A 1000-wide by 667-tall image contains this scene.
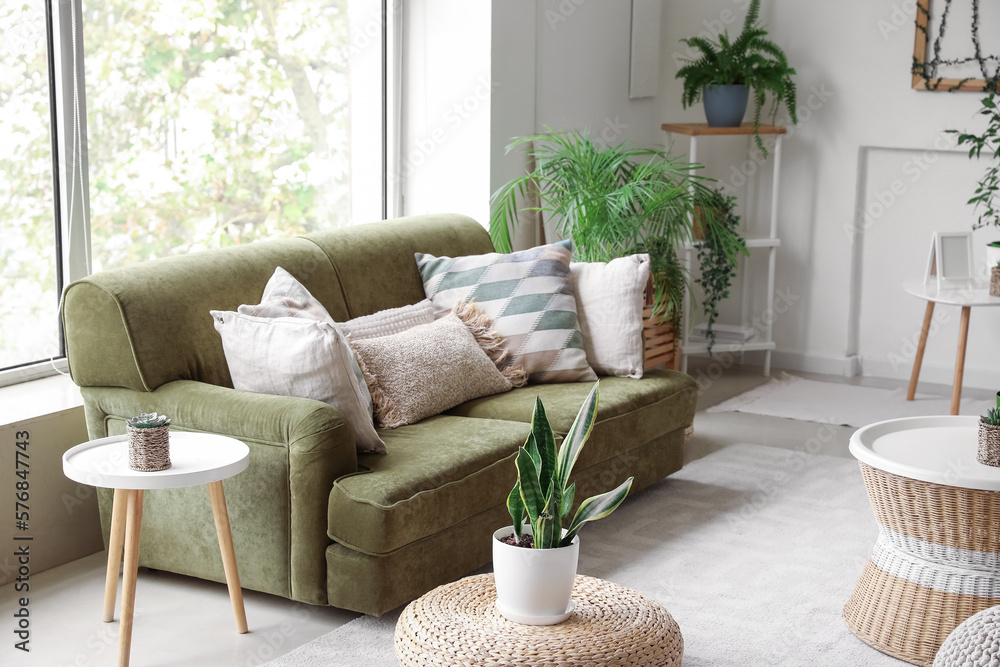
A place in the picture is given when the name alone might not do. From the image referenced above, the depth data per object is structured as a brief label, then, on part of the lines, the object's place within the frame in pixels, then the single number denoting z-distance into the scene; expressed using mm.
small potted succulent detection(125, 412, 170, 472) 2340
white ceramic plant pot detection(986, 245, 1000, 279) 4629
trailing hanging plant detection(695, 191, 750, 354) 5066
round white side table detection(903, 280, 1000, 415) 4504
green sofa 2594
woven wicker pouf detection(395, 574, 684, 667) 1983
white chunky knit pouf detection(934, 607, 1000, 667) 1982
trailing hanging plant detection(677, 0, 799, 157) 5246
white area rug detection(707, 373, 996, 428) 4773
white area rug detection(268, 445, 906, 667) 2566
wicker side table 2430
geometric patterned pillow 3596
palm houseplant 4059
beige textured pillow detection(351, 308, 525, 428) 3111
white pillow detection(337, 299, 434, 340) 3234
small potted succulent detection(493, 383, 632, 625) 2018
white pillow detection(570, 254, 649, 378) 3688
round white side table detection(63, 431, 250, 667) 2338
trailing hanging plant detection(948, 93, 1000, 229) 4754
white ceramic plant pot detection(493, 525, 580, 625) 2016
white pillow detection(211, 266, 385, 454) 2729
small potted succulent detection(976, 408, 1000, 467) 2512
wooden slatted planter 4520
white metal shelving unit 5289
